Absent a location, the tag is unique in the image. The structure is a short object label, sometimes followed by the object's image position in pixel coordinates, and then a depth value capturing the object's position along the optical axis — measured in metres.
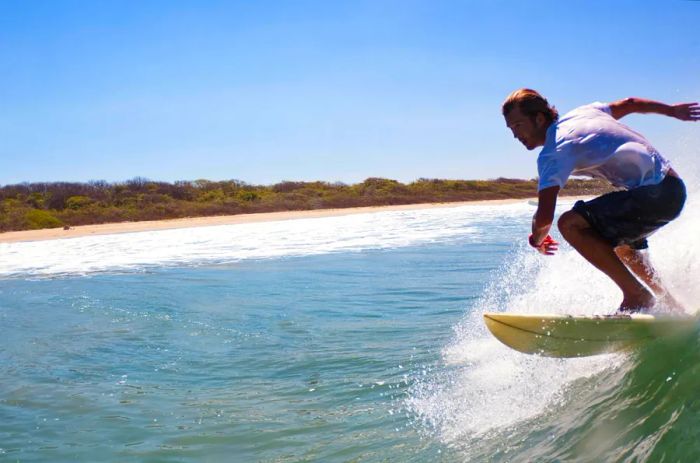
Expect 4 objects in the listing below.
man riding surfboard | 3.70
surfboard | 3.62
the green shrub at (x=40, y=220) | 31.22
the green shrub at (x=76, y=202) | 39.84
